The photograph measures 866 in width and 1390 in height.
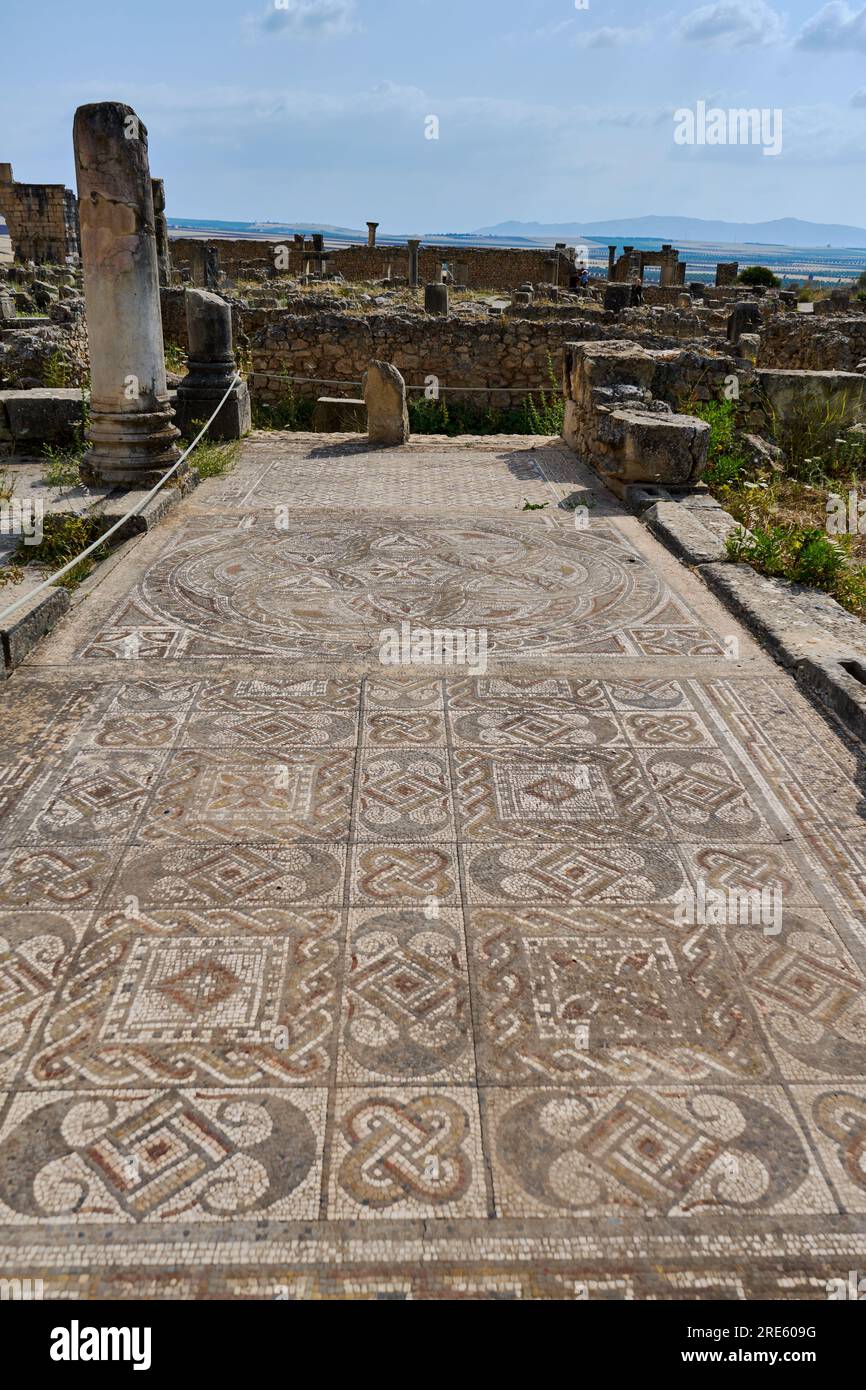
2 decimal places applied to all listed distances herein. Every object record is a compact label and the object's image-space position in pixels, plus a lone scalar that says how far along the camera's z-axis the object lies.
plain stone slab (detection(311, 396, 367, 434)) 10.90
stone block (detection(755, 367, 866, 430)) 8.63
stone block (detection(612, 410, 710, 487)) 7.00
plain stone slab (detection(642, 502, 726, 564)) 5.68
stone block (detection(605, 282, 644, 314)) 19.55
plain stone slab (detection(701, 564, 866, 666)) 4.26
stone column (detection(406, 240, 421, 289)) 25.94
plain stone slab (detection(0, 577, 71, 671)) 4.05
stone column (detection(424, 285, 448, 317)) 16.48
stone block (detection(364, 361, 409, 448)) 9.37
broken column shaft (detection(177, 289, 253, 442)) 8.67
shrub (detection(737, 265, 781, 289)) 31.42
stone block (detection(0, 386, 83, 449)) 8.02
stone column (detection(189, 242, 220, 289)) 22.73
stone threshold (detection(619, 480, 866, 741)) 3.88
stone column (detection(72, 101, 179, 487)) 6.14
